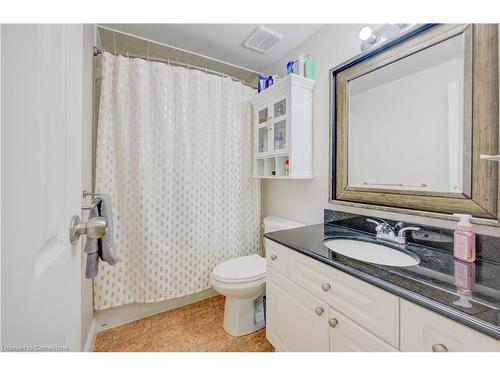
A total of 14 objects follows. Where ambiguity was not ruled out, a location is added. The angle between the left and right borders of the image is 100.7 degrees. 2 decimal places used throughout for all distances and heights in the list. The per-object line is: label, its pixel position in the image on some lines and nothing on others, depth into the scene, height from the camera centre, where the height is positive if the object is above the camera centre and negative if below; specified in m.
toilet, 1.36 -0.70
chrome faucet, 1.03 -0.24
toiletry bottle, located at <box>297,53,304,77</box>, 1.52 +0.89
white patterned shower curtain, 1.47 +0.10
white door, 0.29 +0.00
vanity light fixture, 1.07 +0.83
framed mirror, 0.82 +0.32
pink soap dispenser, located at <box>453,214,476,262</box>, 0.79 -0.21
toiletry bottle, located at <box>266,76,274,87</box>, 1.75 +0.89
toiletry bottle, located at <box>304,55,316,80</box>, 1.52 +0.86
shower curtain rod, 1.41 +0.98
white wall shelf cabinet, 1.51 +0.47
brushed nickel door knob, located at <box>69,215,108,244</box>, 0.53 -0.11
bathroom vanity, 0.53 -0.38
